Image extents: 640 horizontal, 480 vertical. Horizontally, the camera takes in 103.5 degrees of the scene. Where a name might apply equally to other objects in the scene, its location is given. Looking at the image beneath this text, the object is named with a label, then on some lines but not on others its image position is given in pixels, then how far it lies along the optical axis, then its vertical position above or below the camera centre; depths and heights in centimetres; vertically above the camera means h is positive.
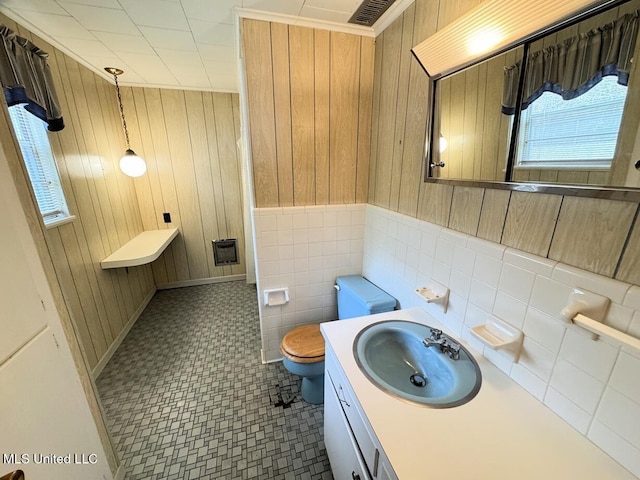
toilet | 157 -109
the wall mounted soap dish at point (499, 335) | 86 -57
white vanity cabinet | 79 -97
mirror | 61 +13
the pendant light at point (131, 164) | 252 +10
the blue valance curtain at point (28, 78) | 135 +54
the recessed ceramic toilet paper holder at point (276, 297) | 187 -89
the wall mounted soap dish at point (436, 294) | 117 -56
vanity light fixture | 69 +45
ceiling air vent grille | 137 +90
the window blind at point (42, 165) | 155 +6
